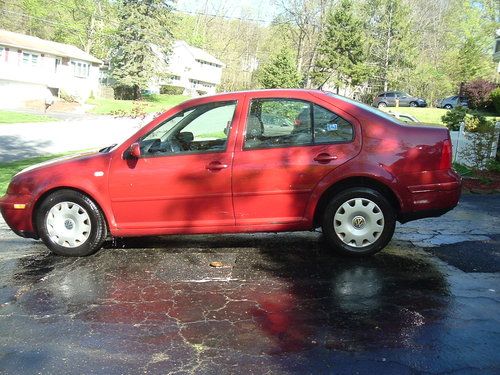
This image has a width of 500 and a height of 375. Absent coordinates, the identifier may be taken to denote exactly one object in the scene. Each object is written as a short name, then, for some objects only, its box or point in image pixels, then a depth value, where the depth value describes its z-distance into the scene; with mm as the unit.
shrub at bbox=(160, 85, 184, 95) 60594
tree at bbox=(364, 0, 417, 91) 51594
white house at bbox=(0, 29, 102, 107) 47438
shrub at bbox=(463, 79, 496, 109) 29422
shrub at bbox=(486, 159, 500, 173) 10375
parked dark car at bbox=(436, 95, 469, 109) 40078
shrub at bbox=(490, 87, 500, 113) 26688
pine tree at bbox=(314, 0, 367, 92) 46281
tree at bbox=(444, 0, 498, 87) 41750
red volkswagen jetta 5016
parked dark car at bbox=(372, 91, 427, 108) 42812
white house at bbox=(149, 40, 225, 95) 70875
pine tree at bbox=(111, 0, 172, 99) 50438
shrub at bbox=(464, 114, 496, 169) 10555
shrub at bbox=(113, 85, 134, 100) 53250
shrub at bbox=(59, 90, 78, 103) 48219
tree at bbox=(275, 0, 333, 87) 53219
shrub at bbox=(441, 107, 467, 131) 13174
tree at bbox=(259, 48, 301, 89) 43406
